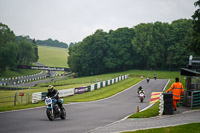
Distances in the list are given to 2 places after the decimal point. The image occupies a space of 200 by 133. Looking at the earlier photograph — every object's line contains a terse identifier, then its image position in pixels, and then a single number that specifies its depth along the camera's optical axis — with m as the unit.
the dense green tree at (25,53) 115.96
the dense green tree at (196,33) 41.06
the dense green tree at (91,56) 99.12
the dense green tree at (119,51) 96.34
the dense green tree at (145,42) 90.56
